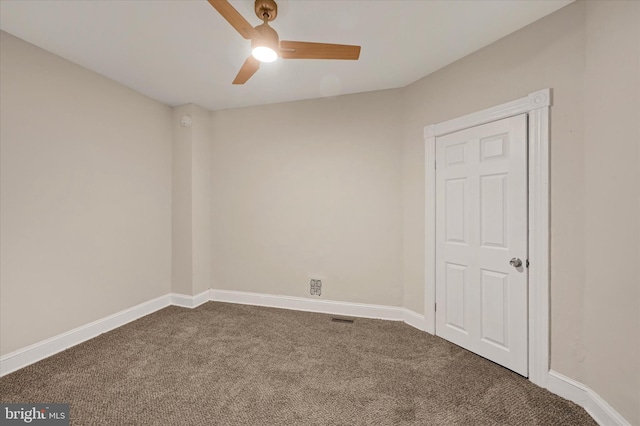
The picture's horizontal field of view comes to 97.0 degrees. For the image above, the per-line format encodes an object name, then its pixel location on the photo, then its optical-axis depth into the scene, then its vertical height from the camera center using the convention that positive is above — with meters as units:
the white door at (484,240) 2.21 -0.27
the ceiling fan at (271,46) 1.55 +0.98
